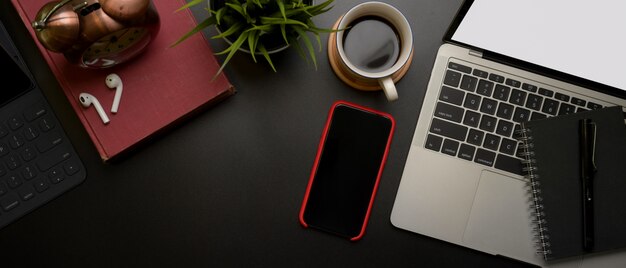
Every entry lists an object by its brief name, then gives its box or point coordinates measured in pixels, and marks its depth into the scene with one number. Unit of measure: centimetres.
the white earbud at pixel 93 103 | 60
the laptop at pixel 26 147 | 64
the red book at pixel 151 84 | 61
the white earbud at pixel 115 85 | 61
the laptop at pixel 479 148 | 65
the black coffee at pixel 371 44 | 64
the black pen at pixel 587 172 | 62
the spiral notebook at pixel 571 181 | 63
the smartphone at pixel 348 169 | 66
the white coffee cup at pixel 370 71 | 58
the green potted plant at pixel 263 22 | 53
